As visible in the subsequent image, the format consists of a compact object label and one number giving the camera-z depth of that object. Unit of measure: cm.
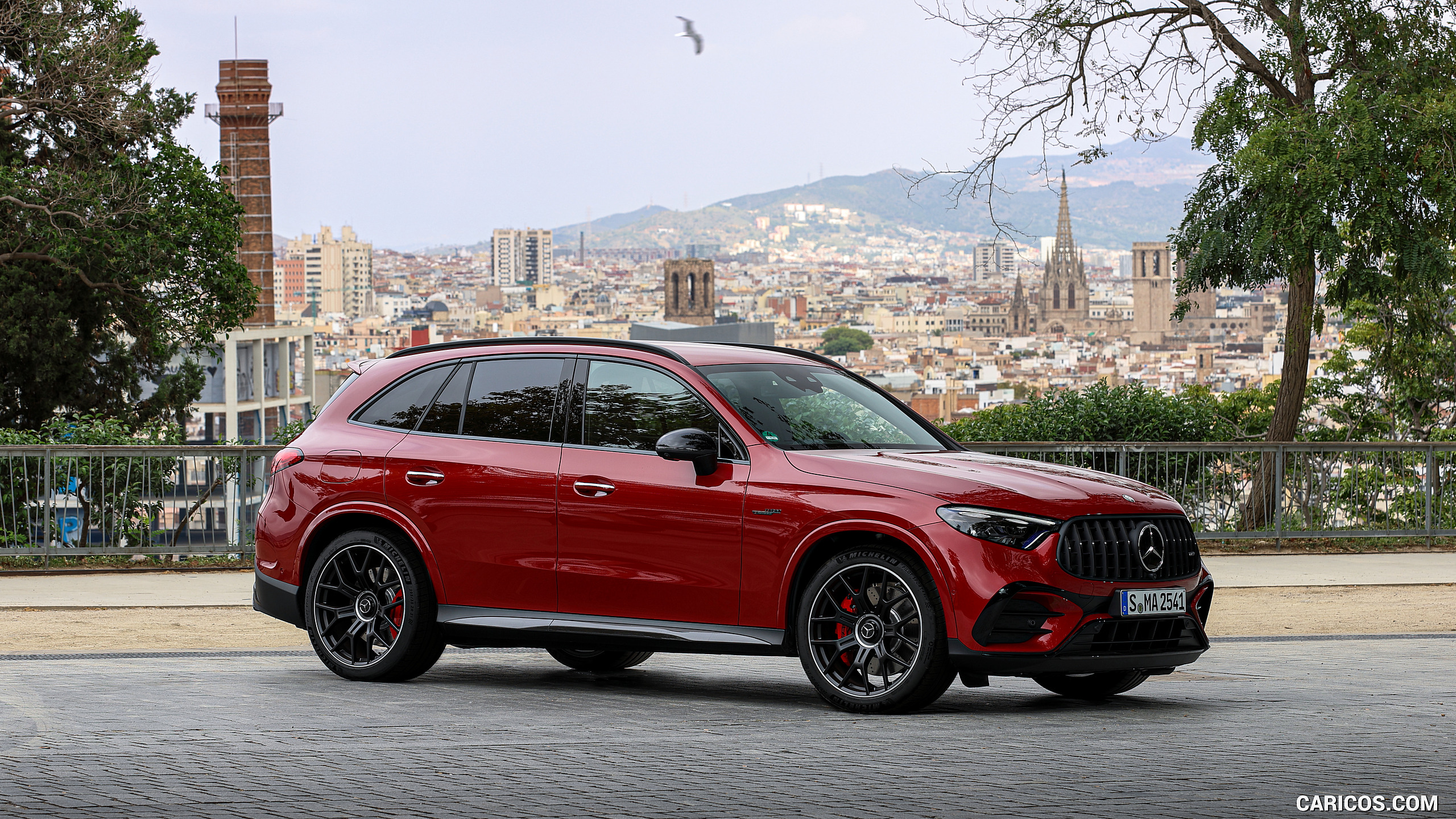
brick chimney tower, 12656
